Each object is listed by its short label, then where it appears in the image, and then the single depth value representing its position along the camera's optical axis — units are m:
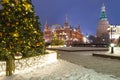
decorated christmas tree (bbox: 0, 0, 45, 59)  4.58
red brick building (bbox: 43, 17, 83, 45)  50.82
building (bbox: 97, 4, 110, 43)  57.63
